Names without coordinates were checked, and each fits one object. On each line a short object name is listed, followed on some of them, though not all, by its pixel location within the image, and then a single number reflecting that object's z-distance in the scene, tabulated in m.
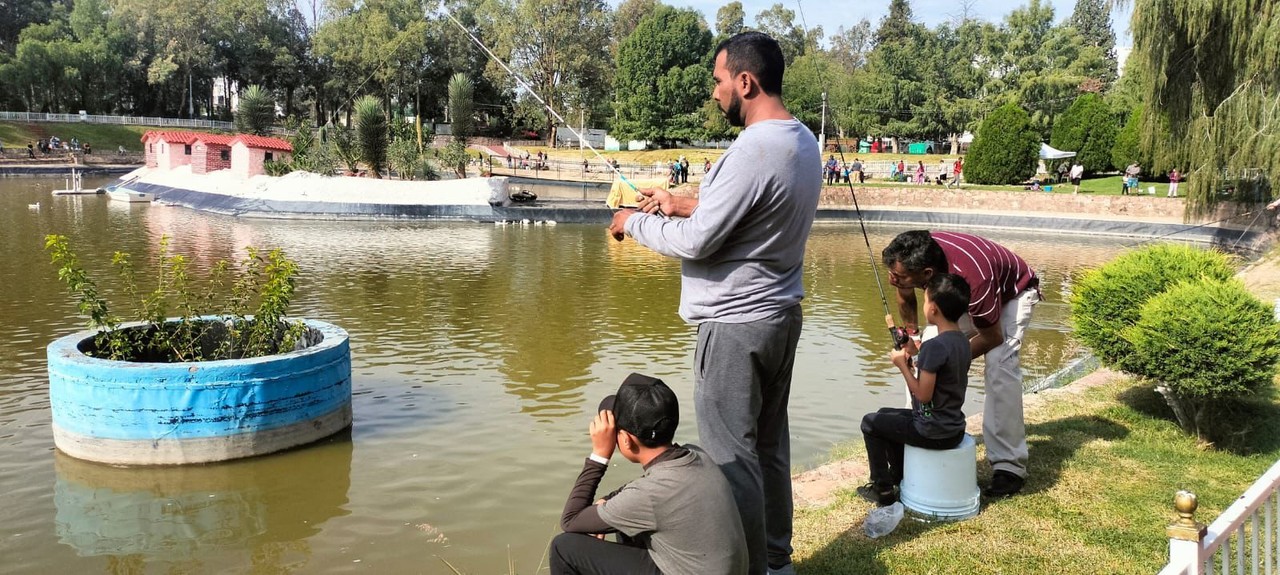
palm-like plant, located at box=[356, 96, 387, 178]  31.58
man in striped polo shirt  4.54
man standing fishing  3.02
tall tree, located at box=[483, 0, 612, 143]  63.00
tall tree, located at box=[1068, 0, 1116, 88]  83.86
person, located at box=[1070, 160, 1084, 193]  36.28
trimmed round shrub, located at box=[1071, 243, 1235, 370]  6.30
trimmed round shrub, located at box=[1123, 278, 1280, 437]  5.19
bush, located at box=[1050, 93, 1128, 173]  40.69
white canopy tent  40.75
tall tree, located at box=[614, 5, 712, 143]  64.12
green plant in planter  6.14
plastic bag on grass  4.20
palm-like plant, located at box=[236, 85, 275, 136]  42.84
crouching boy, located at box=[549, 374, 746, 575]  2.86
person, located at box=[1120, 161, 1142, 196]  32.31
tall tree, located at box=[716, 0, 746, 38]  73.88
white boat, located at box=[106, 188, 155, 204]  31.38
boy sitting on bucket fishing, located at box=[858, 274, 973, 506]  4.21
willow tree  17.00
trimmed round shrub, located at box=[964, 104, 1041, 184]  38.34
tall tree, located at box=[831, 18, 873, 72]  85.81
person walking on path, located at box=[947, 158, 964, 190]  39.72
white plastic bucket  4.28
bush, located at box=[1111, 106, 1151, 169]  37.12
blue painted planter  5.65
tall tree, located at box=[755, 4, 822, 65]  77.56
